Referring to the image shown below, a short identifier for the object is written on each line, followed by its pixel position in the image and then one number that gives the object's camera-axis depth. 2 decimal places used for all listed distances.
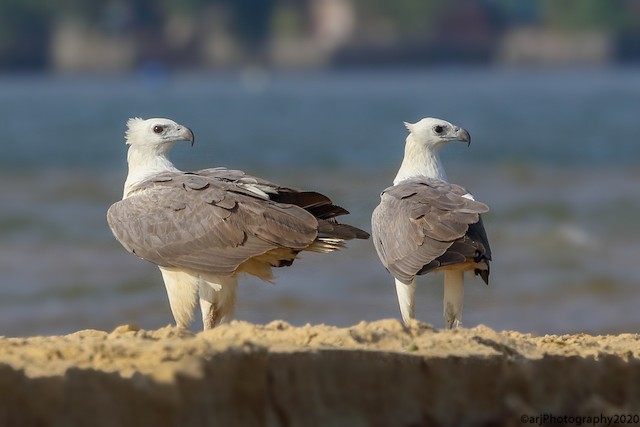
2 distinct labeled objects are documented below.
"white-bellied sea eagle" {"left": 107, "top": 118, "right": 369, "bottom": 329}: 17.41
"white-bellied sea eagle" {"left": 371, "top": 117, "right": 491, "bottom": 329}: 17.48
